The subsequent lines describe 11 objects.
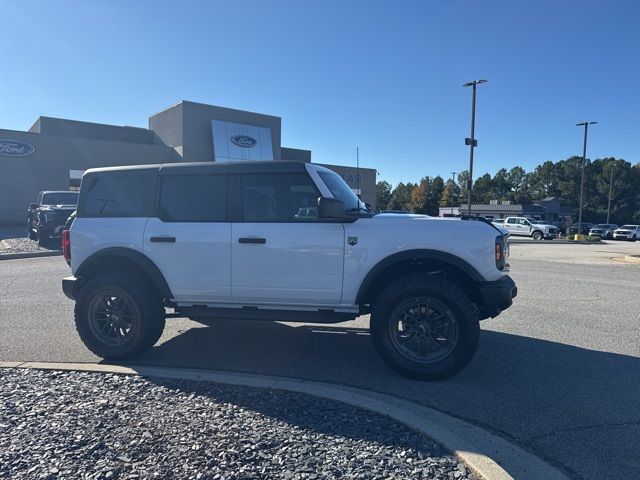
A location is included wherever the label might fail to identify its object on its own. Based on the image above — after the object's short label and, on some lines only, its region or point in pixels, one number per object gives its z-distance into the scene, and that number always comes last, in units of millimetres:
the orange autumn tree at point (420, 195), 91344
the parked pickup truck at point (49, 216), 16828
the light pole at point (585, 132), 33188
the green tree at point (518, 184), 109062
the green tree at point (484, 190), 109362
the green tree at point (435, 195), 89375
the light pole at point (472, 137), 23906
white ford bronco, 4500
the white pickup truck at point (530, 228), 37219
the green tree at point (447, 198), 94912
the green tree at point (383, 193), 94094
